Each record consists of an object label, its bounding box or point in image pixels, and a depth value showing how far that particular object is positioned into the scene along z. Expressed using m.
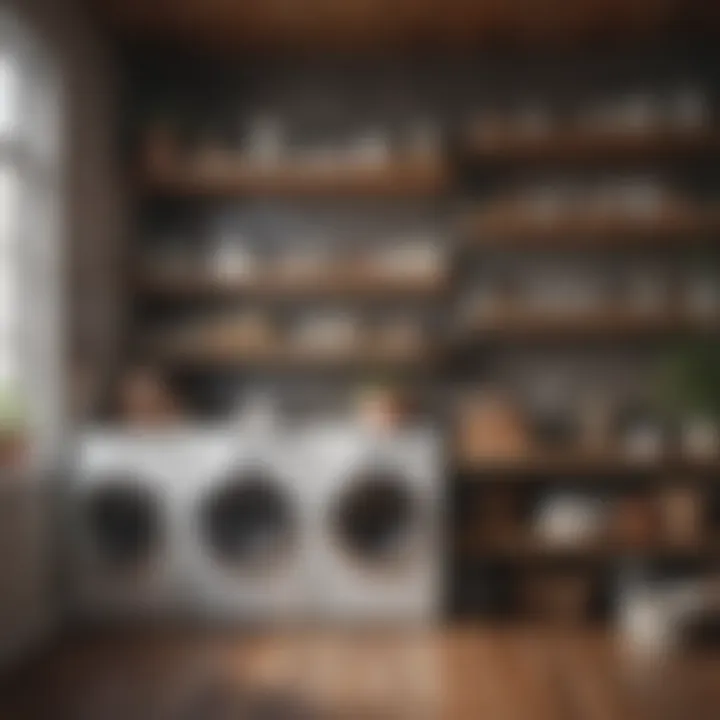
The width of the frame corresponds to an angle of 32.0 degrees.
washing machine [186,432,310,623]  5.00
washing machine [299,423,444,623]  4.98
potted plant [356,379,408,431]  5.24
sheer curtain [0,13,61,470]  4.84
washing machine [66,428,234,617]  4.99
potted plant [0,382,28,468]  4.46
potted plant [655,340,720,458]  5.23
